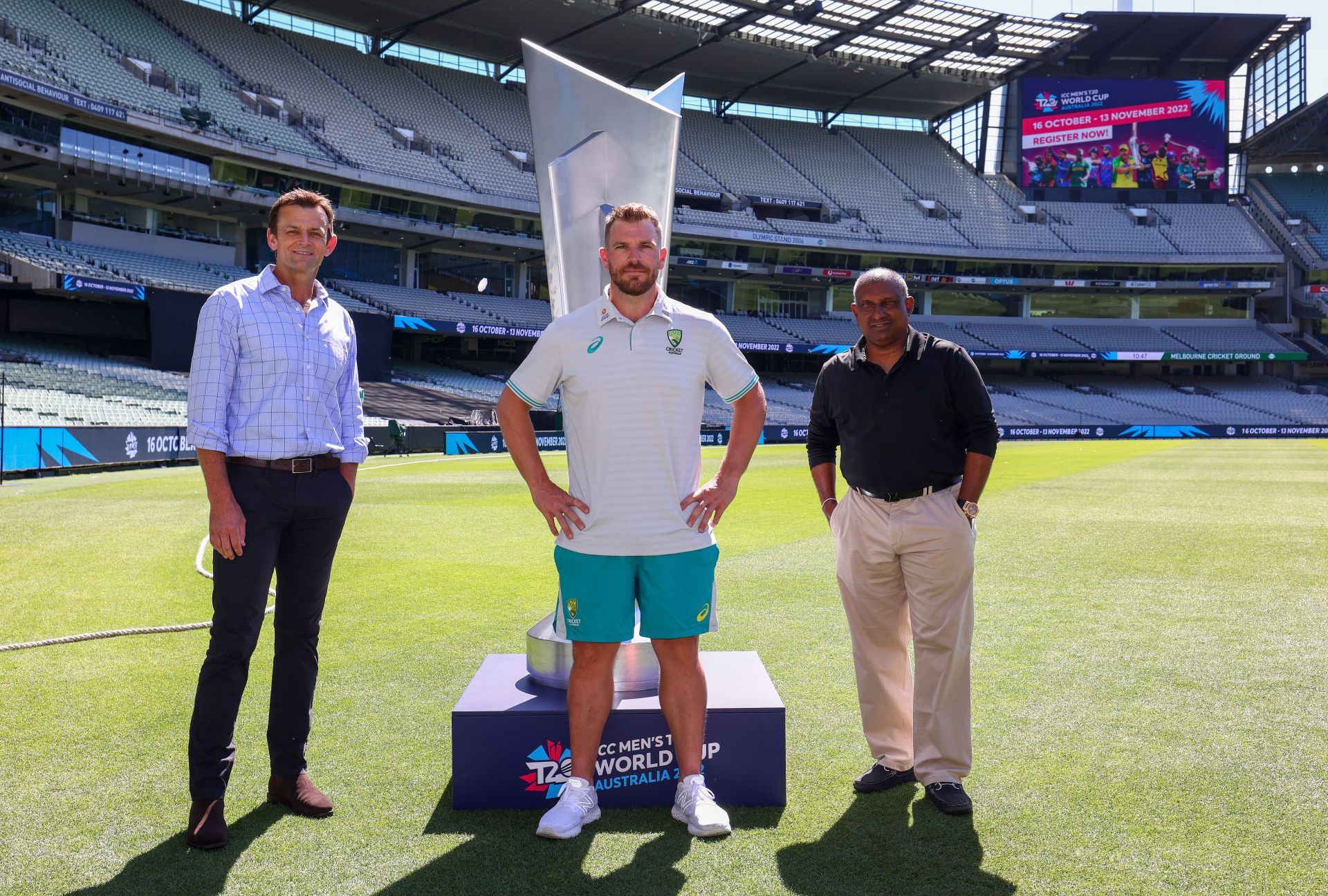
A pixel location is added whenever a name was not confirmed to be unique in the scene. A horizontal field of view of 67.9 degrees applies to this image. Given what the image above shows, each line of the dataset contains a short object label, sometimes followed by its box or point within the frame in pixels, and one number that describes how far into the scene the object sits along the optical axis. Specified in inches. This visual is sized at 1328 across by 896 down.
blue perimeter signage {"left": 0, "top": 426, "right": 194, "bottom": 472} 766.5
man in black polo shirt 149.6
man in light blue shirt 134.8
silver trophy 181.2
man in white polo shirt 137.3
